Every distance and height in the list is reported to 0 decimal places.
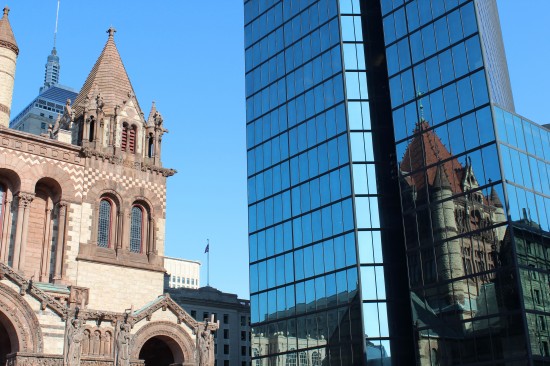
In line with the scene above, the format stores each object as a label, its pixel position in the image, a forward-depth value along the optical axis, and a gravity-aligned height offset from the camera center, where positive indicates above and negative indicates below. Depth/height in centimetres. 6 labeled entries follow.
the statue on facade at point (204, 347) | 4612 +496
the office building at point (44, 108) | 15225 +8234
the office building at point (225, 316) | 9944 +1515
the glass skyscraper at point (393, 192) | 4406 +1568
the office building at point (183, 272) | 17250 +3710
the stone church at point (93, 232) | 4122 +1318
